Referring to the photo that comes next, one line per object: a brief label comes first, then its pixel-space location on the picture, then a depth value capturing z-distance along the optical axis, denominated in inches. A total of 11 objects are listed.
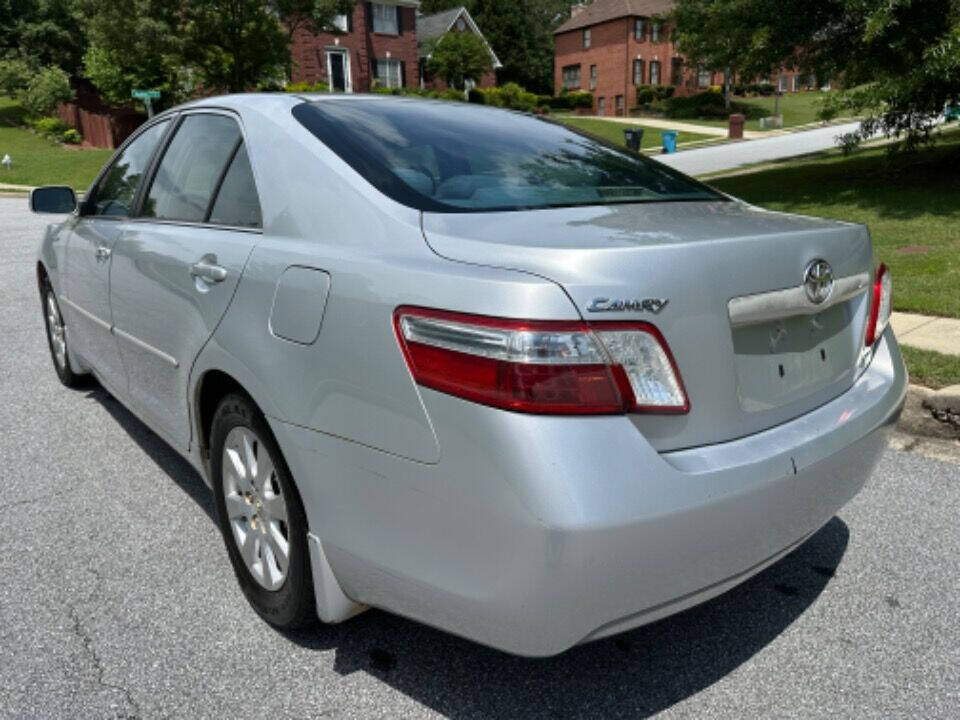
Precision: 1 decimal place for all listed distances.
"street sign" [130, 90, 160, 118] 767.1
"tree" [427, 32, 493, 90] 1881.2
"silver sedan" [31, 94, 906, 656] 73.9
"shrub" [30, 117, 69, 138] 1374.3
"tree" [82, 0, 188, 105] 1101.1
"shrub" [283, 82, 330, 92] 1312.7
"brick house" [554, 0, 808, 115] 2198.6
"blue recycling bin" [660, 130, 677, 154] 1222.9
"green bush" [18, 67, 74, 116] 1438.2
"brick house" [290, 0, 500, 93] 1631.4
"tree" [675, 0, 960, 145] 408.2
